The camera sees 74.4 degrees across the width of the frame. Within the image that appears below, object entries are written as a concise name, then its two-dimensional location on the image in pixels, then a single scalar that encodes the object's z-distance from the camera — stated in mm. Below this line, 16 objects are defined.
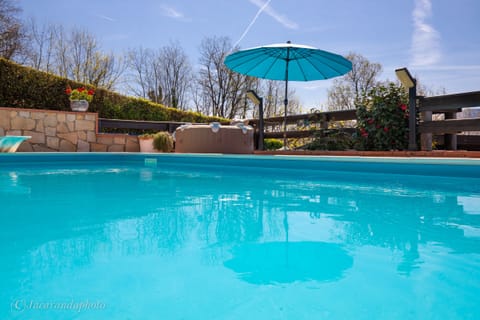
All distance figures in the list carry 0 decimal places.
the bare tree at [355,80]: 19094
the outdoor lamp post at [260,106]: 7430
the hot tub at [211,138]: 7054
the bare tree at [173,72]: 20094
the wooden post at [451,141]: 5570
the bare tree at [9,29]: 12492
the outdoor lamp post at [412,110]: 5107
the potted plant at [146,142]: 8252
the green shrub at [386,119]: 5539
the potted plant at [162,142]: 8023
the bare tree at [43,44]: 14969
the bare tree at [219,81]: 20250
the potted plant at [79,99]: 8000
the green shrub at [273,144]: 11813
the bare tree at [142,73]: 19422
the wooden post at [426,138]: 5188
